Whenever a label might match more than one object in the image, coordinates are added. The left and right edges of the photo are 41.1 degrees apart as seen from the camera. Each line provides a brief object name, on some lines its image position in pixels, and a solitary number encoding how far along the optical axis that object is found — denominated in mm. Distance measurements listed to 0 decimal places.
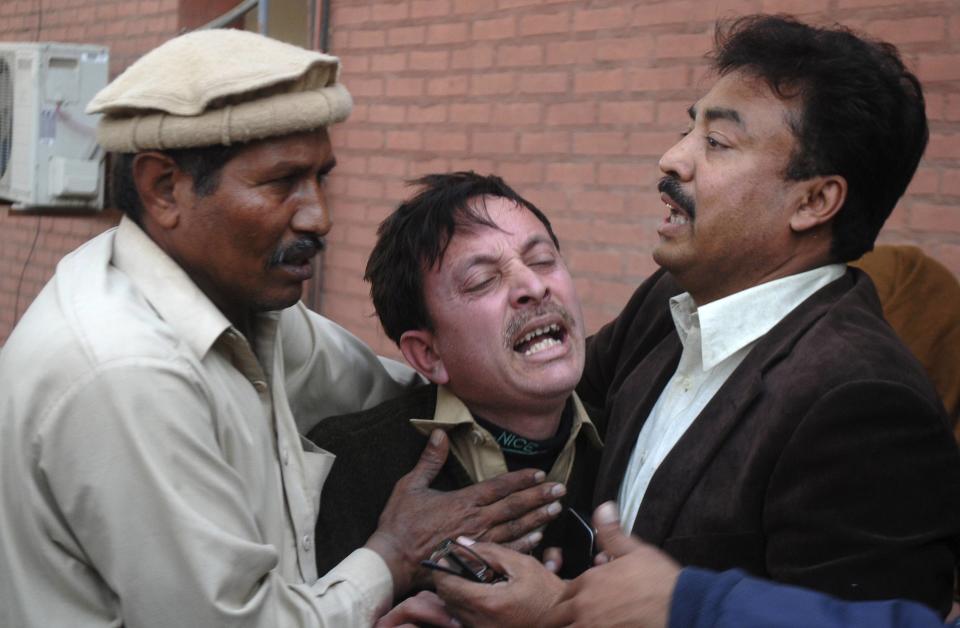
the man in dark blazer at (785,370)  2172
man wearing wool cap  2129
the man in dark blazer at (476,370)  2766
